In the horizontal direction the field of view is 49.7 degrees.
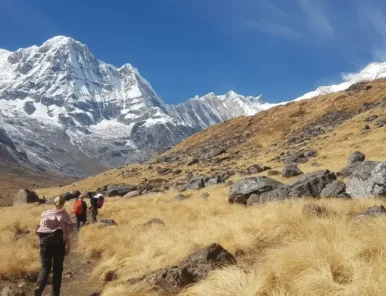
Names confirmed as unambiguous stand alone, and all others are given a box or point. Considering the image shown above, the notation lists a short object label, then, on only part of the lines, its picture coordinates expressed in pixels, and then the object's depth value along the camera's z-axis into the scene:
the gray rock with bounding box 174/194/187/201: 29.28
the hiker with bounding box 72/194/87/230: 21.94
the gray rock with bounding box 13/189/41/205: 45.12
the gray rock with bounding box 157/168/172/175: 71.24
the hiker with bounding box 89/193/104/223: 24.39
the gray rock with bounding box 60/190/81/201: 47.88
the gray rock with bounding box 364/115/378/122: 60.12
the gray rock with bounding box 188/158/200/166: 74.62
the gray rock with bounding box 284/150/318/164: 44.15
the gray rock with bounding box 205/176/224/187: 37.62
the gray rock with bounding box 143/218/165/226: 18.00
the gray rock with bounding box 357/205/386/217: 11.15
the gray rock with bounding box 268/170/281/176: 35.45
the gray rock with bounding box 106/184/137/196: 47.25
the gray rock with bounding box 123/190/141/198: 41.08
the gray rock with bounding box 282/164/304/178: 31.97
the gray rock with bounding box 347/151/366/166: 31.55
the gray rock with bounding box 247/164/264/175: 41.56
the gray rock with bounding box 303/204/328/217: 12.38
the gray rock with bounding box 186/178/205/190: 38.16
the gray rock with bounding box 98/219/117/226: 21.09
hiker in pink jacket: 10.10
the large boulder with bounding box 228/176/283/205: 22.09
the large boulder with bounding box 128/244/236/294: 8.95
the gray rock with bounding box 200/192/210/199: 28.55
